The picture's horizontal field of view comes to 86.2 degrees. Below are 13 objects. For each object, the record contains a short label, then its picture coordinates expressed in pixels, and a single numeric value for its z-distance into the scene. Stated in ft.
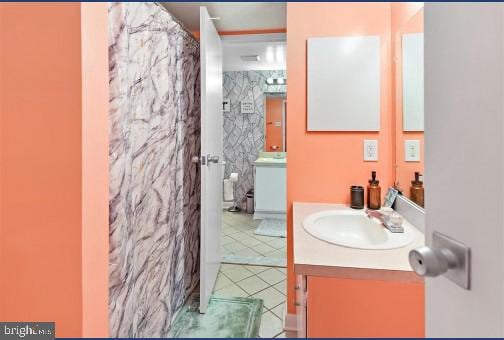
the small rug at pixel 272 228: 10.21
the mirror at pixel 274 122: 13.12
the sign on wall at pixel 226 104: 13.52
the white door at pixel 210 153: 5.26
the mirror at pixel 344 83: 4.75
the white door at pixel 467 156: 1.06
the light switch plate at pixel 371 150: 4.82
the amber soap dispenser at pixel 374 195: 4.51
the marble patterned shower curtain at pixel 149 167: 3.34
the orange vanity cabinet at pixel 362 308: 2.25
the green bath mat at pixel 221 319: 4.98
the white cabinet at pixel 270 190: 11.77
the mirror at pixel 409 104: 3.71
